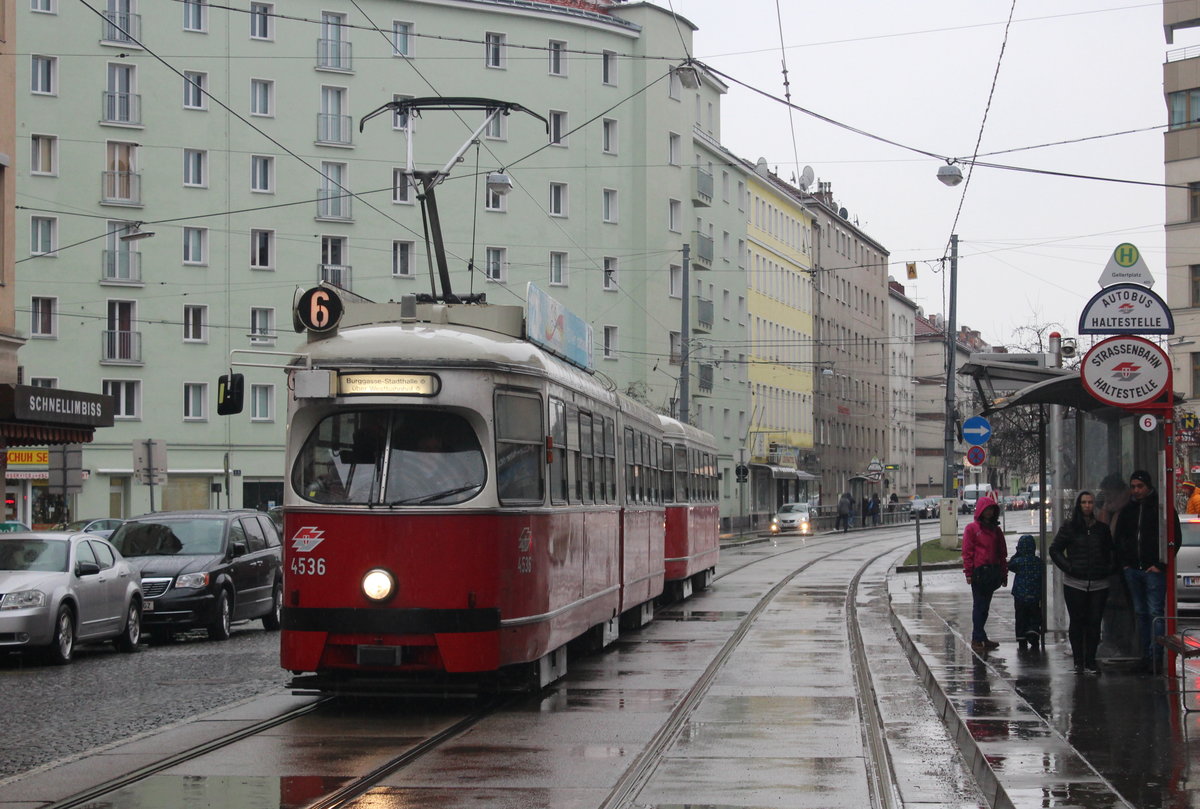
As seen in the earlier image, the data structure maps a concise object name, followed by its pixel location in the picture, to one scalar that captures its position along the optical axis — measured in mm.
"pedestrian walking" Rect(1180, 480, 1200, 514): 29688
